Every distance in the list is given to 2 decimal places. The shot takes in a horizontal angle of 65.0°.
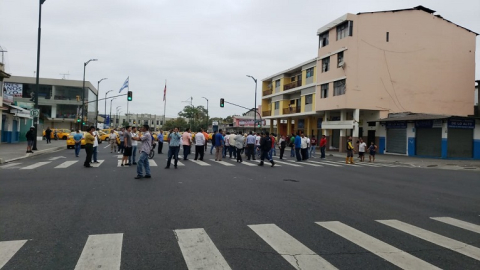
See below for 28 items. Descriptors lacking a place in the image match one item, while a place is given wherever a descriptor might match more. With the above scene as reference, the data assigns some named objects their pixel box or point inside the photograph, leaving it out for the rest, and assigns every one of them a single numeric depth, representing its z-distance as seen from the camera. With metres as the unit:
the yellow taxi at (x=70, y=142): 29.61
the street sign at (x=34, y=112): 23.94
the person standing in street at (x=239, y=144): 20.38
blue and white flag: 52.30
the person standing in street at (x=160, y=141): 25.45
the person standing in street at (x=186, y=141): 19.09
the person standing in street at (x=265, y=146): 18.17
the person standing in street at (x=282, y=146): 24.94
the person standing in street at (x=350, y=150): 22.37
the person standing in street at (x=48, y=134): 37.17
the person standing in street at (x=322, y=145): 27.00
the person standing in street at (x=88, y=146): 15.09
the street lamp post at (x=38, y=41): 23.48
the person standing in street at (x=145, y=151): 11.64
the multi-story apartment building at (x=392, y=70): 36.97
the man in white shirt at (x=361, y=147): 24.67
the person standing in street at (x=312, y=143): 27.98
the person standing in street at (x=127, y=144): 15.63
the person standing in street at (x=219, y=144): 20.48
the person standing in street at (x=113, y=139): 25.47
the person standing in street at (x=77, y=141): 20.11
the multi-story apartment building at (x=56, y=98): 70.68
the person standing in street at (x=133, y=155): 16.38
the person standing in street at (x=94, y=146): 16.04
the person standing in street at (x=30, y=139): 22.24
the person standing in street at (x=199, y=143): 19.75
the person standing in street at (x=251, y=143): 21.54
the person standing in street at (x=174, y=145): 15.35
